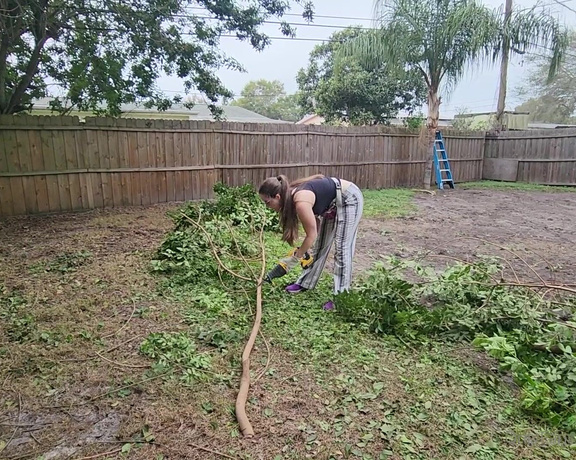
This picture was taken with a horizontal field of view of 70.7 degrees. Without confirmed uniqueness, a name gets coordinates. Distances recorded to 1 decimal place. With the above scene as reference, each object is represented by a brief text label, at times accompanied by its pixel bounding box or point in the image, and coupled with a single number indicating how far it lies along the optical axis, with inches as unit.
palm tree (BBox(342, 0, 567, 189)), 353.1
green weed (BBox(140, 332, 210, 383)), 86.4
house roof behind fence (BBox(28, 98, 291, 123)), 555.4
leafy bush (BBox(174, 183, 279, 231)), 187.0
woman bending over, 110.1
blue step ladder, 411.8
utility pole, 433.9
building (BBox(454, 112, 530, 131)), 525.3
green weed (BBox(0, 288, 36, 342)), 100.1
